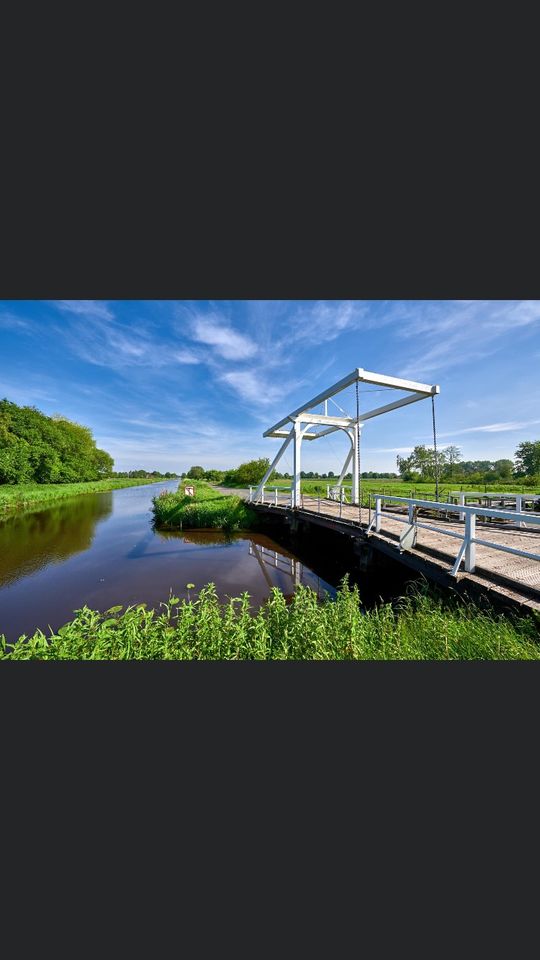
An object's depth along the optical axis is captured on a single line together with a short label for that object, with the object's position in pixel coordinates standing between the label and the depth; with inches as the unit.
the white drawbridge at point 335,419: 281.1
